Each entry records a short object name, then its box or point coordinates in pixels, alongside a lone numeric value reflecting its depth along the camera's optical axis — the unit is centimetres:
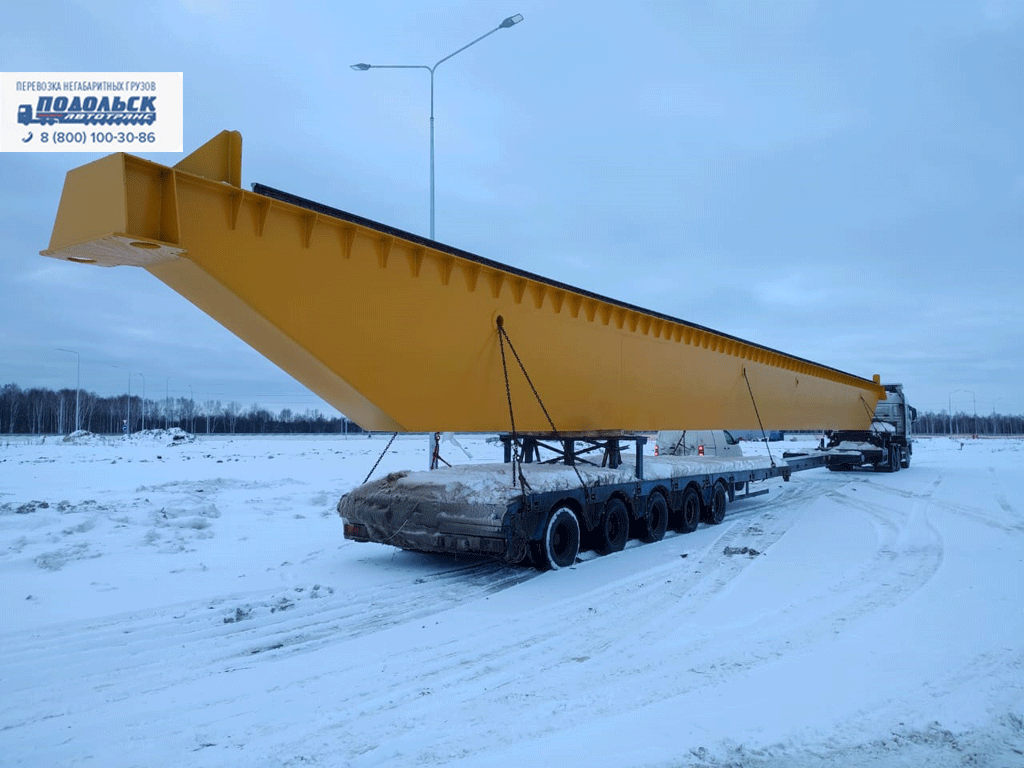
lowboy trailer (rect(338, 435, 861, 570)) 731
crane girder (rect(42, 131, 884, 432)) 497
